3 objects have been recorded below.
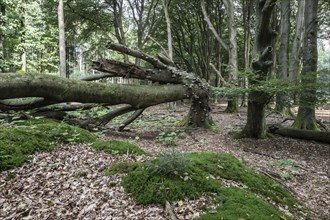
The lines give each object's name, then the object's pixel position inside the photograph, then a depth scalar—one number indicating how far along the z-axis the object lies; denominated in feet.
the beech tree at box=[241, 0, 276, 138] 23.04
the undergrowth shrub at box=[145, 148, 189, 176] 11.00
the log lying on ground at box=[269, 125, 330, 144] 25.16
